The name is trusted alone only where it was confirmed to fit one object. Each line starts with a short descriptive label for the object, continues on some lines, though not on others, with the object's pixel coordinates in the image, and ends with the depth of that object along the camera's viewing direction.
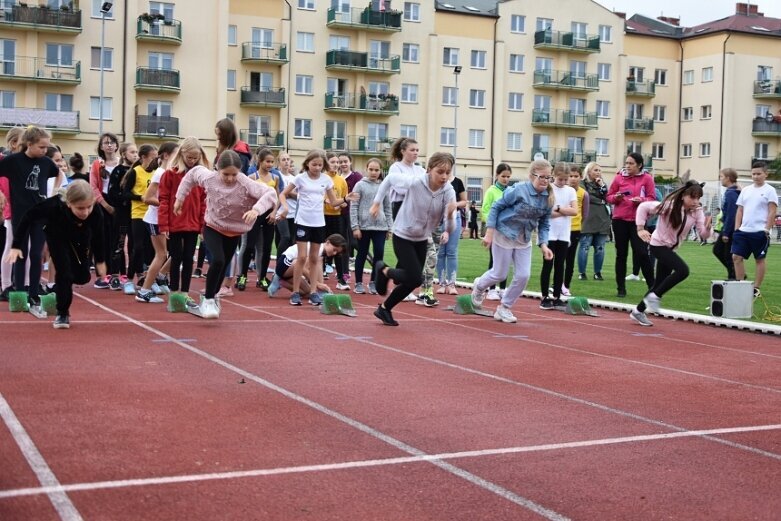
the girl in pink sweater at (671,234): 12.68
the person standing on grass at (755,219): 15.48
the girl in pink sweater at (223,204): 11.25
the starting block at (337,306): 12.35
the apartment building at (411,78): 62.12
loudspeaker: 13.56
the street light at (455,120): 65.61
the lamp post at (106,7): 49.71
